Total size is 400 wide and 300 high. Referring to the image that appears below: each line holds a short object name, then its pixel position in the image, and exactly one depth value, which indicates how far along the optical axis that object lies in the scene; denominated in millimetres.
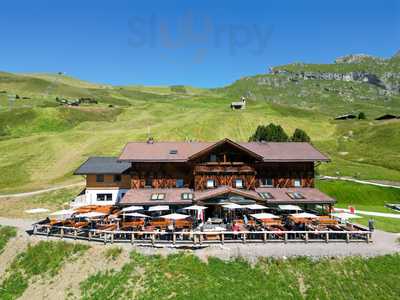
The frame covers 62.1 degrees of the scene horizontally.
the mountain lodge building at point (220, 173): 39531
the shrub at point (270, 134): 79375
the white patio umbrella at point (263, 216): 31562
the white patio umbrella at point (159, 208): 34500
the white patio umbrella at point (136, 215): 32438
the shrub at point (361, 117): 130350
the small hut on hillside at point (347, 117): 130538
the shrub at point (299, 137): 77106
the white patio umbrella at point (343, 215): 32281
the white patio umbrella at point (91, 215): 33494
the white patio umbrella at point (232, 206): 34175
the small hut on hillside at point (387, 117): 122088
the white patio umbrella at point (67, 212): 34534
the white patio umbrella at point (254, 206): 34169
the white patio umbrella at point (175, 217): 30988
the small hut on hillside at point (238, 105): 144375
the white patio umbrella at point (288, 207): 34812
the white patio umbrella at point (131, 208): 34288
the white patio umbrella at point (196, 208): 33625
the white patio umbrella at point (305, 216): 31531
